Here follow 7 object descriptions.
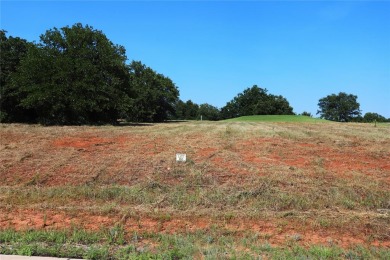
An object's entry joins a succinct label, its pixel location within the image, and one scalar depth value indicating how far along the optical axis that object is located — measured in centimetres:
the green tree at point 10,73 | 2484
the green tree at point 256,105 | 10044
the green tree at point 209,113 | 11732
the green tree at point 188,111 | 11725
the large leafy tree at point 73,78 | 2180
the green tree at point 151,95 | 4662
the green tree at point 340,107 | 11662
